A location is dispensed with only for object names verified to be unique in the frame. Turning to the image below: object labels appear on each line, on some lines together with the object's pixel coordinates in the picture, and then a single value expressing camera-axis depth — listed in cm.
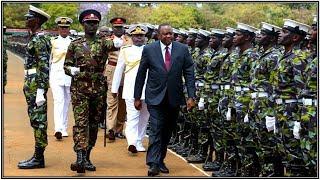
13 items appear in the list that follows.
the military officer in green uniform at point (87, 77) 868
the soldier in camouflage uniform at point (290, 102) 696
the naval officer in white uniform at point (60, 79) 1189
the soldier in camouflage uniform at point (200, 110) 959
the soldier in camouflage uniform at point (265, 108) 759
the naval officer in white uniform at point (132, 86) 1045
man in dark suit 865
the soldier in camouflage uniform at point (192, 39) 1075
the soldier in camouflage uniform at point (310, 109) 664
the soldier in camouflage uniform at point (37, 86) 889
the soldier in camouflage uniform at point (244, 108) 809
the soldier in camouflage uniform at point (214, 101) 890
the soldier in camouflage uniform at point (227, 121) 854
